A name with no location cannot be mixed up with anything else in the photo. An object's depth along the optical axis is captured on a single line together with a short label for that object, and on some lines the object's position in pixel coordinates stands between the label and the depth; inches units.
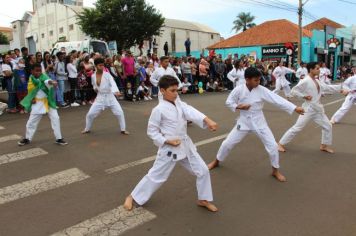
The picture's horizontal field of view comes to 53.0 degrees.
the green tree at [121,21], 1487.5
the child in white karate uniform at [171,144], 155.9
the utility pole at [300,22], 1106.1
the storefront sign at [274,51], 1402.6
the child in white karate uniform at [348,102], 369.4
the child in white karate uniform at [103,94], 318.3
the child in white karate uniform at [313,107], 260.2
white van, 779.4
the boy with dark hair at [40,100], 277.4
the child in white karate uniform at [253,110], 201.2
